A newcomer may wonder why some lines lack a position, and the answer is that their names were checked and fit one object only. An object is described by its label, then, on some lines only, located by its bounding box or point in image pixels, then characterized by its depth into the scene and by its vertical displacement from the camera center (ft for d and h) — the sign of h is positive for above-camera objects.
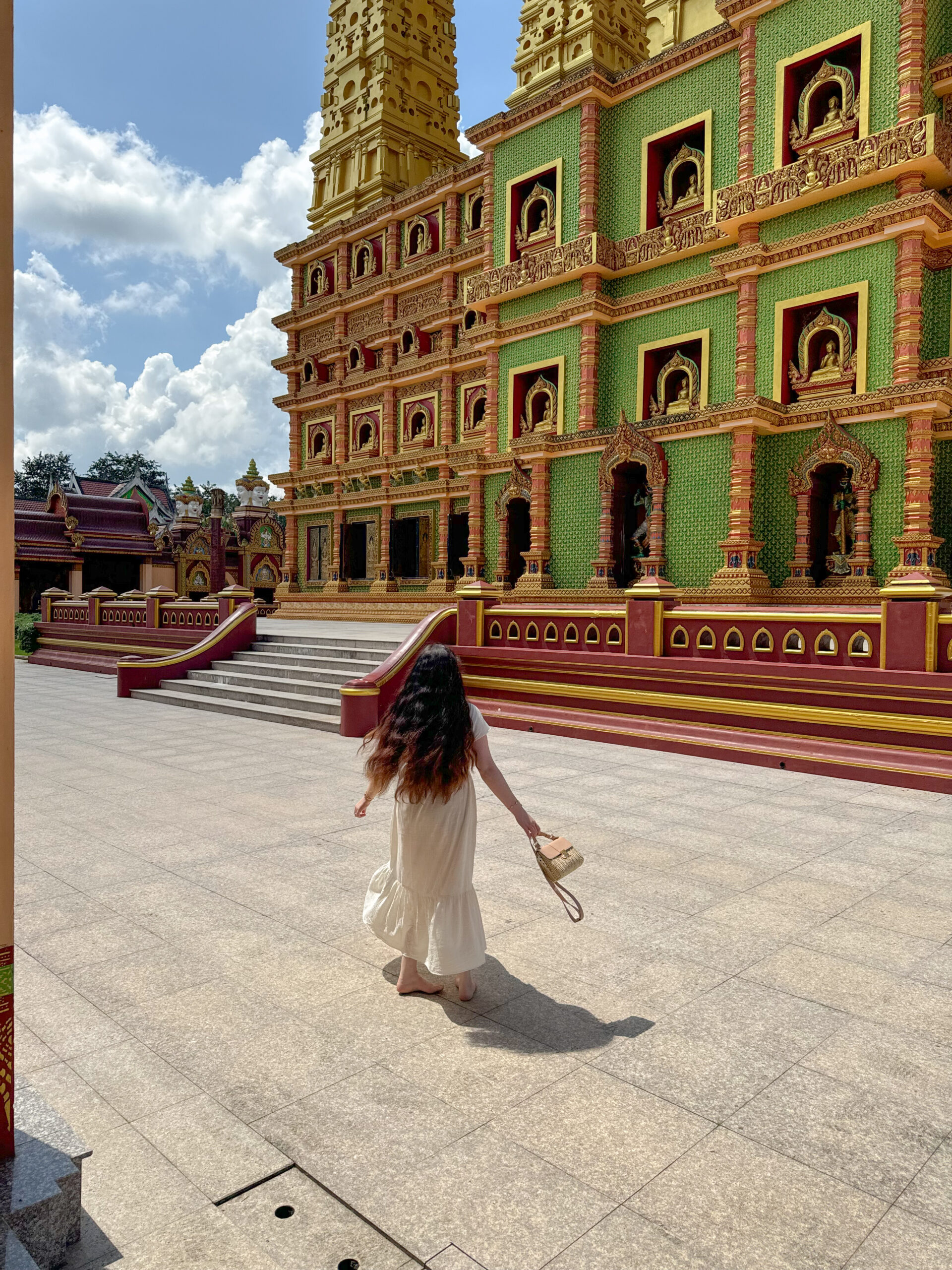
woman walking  11.05 -2.79
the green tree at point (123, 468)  230.89 +39.35
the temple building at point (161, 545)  115.24 +8.98
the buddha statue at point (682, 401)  57.67 +14.78
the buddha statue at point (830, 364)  49.55 +15.01
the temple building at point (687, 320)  46.39 +20.37
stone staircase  39.65 -4.01
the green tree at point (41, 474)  206.28 +34.67
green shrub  81.35 -3.18
